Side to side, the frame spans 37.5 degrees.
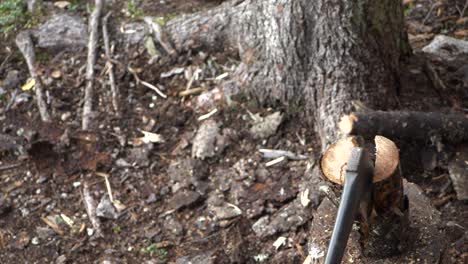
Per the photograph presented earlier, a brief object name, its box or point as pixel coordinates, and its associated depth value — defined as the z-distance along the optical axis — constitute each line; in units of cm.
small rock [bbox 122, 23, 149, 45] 436
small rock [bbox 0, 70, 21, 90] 429
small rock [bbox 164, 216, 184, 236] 347
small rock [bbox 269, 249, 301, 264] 324
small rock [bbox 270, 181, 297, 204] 349
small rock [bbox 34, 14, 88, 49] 445
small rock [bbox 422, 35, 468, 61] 397
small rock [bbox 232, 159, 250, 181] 362
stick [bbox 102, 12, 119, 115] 407
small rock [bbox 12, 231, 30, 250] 346
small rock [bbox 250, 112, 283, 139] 376
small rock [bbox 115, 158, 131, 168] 380
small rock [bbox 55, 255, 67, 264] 337
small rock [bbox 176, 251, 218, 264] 328
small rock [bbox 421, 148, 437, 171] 343
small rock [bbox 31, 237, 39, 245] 348
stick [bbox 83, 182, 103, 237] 352
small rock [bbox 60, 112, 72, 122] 406
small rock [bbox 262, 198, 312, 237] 336
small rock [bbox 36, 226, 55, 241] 351
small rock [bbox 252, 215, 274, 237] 336
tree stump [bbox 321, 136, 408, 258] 228
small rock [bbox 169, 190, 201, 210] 355
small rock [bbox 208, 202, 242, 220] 347
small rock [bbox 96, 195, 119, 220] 357
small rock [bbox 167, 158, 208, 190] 365
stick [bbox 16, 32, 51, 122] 408
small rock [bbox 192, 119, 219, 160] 372
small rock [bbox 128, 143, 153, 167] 380
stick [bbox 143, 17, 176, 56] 425
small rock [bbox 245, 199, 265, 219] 345
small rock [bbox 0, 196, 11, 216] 363
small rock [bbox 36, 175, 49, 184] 375
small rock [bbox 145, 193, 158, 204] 362
